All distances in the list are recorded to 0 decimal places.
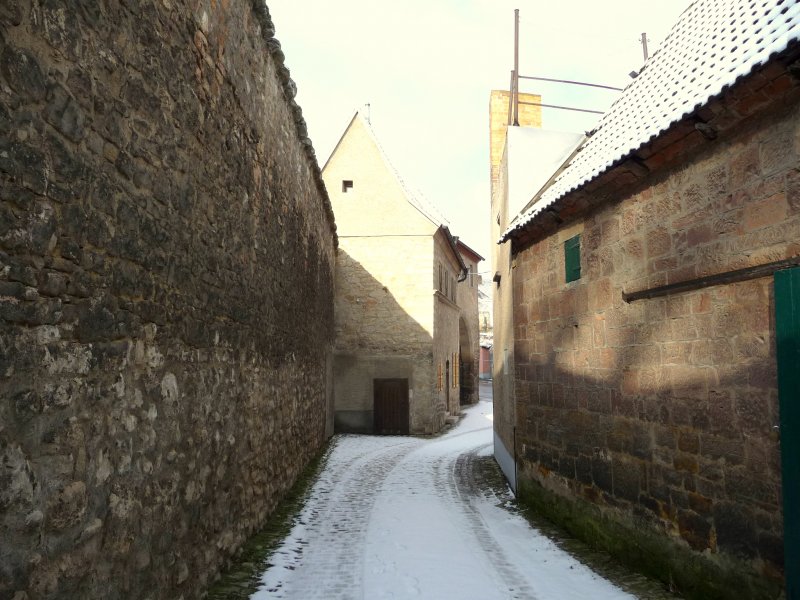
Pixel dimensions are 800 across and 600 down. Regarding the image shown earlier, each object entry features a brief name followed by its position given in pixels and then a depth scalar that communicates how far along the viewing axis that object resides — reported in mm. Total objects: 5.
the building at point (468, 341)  30078
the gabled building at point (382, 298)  18344
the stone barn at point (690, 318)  4133
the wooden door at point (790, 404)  3904
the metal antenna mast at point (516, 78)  11533
